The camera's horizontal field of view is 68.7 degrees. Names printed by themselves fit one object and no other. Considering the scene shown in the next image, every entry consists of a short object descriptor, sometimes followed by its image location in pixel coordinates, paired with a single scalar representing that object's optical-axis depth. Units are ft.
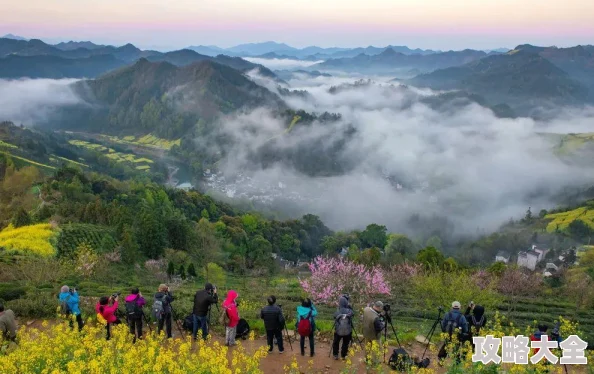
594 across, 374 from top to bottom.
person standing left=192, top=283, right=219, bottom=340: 37.70
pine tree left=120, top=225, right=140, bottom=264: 114.32
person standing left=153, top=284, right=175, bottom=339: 38.29
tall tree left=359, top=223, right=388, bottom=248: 288.51
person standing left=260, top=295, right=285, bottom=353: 35.81
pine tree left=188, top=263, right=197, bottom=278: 116.26
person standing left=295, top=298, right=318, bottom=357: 35.99
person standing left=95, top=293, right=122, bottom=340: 37.70
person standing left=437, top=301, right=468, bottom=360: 34.40
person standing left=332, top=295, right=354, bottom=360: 35.06
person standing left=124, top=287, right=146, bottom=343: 38.22
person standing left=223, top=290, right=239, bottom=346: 36.94
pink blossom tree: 64.28
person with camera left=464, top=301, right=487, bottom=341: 35.27
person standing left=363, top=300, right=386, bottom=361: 34.81
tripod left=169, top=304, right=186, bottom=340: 41.94
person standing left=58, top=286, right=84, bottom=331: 39.04
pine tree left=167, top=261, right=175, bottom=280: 110.78
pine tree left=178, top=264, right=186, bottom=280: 111.88
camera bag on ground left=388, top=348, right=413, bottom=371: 33.55
